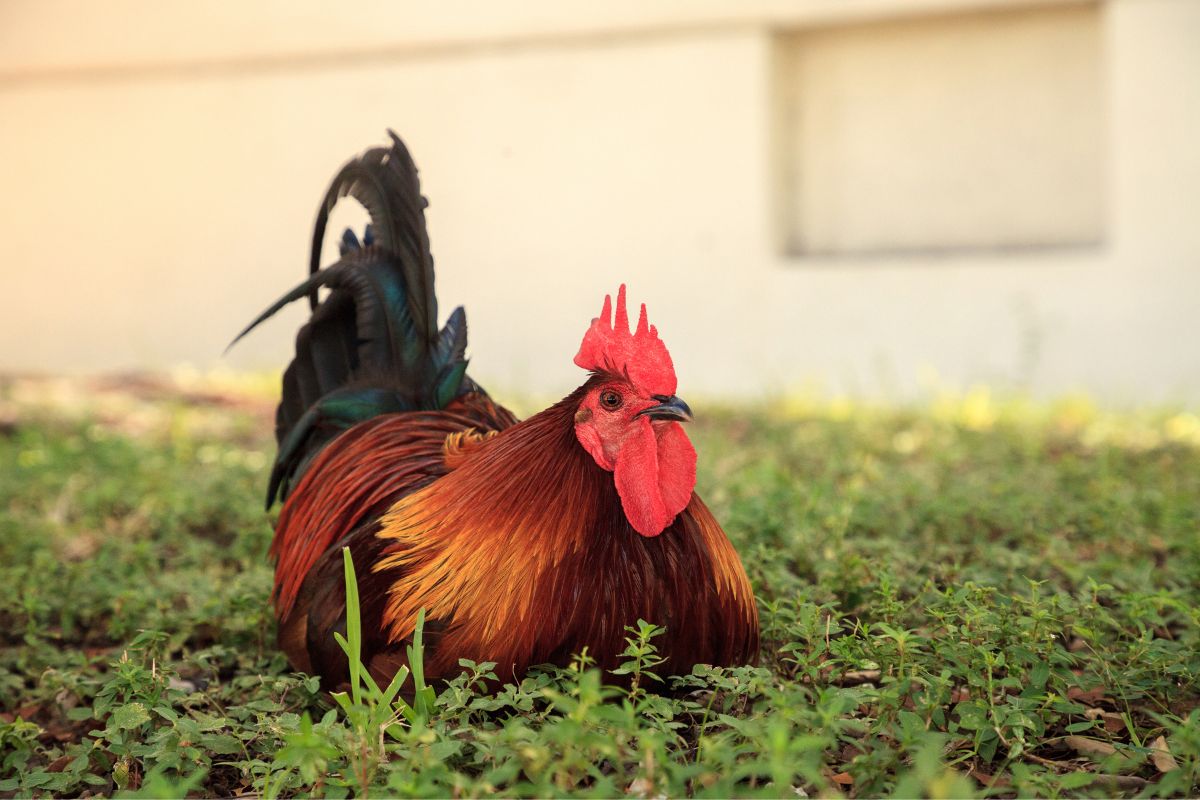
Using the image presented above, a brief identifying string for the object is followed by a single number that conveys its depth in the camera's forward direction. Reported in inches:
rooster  94.8
